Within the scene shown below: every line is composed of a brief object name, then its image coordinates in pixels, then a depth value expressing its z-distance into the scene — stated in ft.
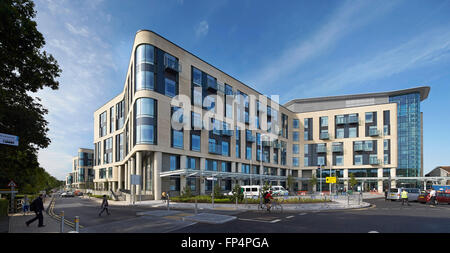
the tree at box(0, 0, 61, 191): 36.96
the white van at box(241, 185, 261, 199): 117.35
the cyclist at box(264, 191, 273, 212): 59.67
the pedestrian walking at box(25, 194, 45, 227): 42.45
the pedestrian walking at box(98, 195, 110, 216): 58.23
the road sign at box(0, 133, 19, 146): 25.82
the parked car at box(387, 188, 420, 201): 102.43
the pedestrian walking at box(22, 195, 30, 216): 63.48
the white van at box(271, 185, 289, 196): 125.23
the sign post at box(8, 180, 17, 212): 62.64
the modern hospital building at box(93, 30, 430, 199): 114.83
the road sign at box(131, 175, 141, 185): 81.97
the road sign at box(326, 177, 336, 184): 88.47
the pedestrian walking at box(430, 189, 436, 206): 79.87
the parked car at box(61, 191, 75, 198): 182.46
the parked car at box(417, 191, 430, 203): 91.30
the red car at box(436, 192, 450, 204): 86.43
